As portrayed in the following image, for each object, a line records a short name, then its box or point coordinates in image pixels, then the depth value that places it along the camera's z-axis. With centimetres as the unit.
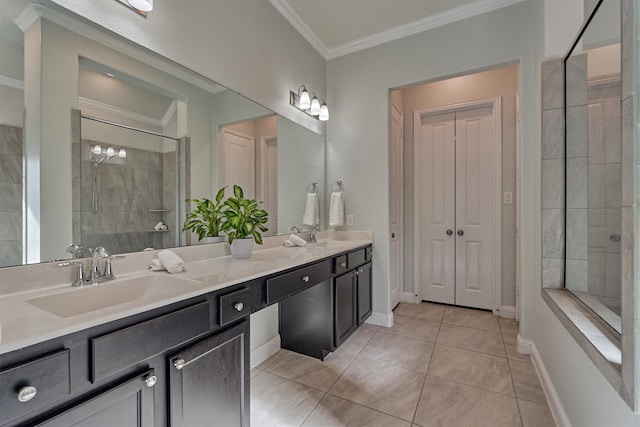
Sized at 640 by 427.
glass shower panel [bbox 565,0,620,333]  129
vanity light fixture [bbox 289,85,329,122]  252
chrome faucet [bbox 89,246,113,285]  111
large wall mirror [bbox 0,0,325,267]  100
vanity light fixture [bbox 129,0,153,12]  127
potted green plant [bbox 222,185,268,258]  162
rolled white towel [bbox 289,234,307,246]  228
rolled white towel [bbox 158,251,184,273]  130
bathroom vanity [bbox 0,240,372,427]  65
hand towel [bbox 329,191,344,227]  280
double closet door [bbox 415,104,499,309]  302
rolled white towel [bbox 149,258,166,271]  133
